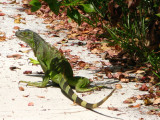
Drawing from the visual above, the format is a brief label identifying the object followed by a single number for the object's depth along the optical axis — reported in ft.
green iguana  31.83
